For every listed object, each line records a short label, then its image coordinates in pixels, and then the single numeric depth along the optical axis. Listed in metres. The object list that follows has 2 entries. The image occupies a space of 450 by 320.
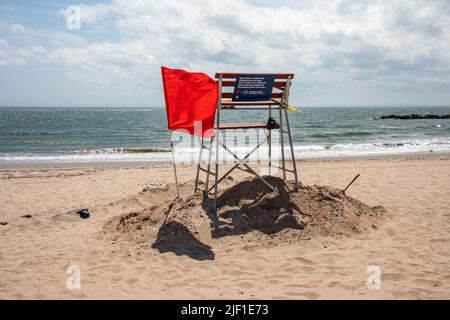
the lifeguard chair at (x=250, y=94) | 5.65
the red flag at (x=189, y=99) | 5.52
